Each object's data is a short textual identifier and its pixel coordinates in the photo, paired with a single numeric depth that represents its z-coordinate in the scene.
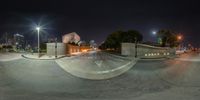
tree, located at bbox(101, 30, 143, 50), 46.41
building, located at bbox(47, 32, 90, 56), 26.60
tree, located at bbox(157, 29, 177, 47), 43.89
